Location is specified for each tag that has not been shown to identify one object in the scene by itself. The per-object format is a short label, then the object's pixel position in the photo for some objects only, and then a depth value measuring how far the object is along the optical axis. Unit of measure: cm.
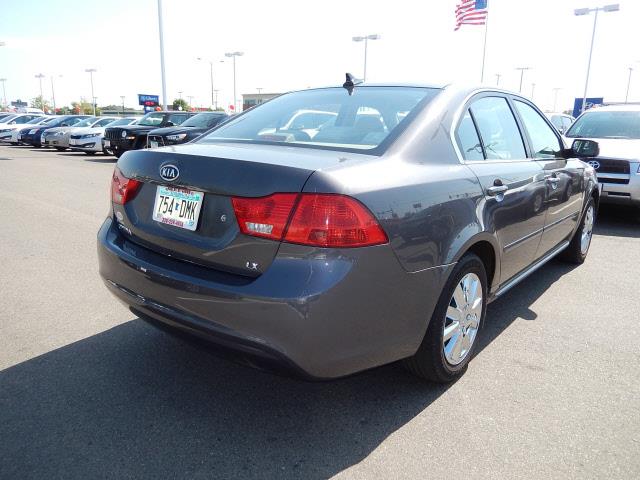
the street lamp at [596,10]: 2948
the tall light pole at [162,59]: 2871
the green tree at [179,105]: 8710
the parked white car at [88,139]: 1938
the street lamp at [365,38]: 3725
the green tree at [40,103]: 10945
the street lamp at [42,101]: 10792
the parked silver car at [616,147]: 716
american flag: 2088
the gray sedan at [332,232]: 206
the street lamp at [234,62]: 4820
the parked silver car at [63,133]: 2066
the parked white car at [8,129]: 2627
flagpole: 2775
